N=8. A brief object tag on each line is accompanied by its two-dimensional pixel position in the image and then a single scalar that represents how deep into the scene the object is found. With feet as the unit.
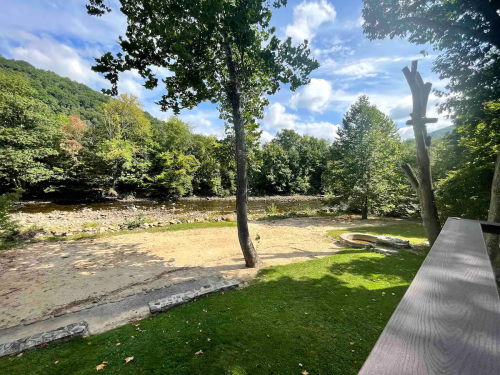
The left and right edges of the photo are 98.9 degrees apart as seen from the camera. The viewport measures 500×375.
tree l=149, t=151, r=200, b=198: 87.86
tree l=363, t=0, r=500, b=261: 15.87
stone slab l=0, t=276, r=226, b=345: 12.26
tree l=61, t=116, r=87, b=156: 82.21
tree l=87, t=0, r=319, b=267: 14.26
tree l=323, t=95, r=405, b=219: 48.96
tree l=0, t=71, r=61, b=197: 61.87
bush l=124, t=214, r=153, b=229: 39.42
